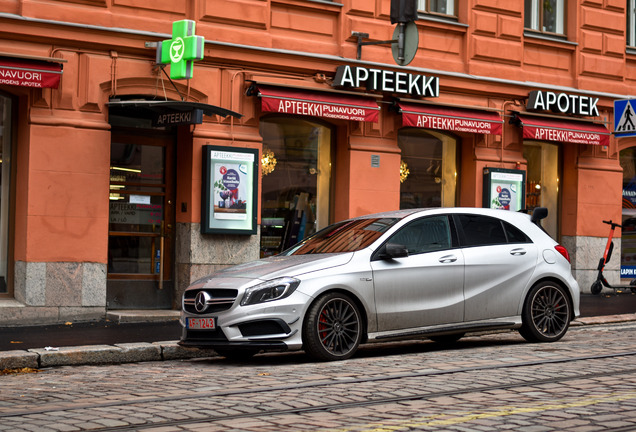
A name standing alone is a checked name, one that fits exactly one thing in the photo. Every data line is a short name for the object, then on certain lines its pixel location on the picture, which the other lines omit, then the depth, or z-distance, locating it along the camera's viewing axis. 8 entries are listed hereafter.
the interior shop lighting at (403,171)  19.02
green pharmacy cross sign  15.22
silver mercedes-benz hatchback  10.30
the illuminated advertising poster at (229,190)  16.11
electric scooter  19.86
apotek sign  20.20
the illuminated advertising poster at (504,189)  19.62
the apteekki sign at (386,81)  17.48
